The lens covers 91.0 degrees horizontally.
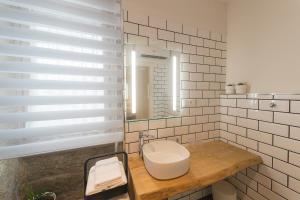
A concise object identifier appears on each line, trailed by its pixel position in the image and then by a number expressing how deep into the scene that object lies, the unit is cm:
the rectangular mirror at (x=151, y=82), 116
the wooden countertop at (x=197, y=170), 79
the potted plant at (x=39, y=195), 89
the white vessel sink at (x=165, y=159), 84
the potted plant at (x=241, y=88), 128
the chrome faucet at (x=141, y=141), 111
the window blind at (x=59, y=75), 88
